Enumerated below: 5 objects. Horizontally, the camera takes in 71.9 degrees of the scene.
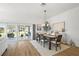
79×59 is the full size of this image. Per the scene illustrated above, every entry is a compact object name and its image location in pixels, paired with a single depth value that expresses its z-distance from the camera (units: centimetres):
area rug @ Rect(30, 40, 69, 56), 200
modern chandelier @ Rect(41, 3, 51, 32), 258
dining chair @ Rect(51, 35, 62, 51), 231
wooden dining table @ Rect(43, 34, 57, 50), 238
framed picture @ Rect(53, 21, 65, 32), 299
